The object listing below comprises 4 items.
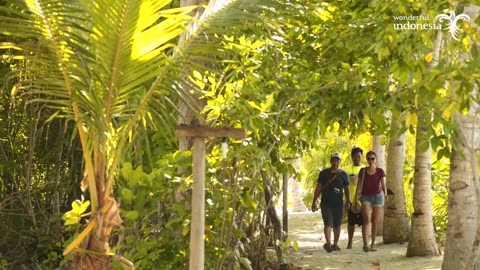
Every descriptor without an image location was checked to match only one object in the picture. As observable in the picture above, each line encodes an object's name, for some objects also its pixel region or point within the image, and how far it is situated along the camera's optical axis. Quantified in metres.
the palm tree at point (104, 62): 10.27
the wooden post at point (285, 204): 21.52
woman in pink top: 23.67
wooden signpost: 10.24
